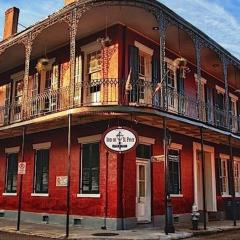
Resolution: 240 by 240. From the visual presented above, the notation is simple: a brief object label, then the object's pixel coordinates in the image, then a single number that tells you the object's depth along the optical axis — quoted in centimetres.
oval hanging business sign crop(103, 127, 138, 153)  1120
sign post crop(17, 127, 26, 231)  1233
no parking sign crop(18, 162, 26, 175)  1233
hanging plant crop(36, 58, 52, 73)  1478
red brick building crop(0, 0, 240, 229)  1258
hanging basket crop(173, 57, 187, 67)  1367
